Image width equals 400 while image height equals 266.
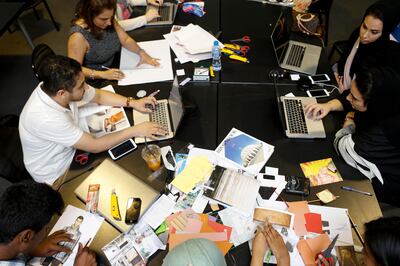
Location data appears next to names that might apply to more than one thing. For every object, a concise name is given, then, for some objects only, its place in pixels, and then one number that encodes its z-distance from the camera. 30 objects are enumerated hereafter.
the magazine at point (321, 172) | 1.68
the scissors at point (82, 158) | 1.78
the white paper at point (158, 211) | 1.54
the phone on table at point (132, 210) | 1.50
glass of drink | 1.71
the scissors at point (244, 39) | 2.49
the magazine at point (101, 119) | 1.94
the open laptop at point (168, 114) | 1.86
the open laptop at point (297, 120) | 1.87
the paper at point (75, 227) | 1.44
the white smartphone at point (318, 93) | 2.11
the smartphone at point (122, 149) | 1.80
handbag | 2.53
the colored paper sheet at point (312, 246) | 1.43
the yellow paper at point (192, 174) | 1.65
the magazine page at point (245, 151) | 1.75
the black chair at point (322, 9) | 2.98
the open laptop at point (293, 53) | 2.28
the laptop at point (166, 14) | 2.67
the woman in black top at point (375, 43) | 2.21
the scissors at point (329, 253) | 1.36
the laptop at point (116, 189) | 1.54
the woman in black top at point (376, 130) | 1.65
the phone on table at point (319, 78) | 2.20
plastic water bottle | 2.23
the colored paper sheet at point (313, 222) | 1.50
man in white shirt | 1.62
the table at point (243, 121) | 1.60
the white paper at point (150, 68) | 2.23
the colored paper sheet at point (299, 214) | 1.50
